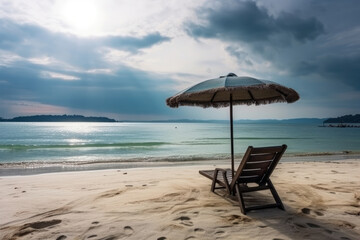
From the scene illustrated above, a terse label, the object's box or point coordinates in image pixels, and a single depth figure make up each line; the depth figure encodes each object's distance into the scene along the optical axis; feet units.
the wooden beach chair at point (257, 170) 13.34
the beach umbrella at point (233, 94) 14.25
